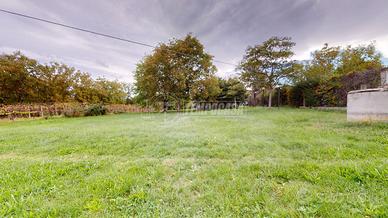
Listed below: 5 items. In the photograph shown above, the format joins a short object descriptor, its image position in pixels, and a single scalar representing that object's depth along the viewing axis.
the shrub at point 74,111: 15.09
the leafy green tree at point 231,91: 24.91
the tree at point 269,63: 15.06
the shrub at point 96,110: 16.01
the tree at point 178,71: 15.77
